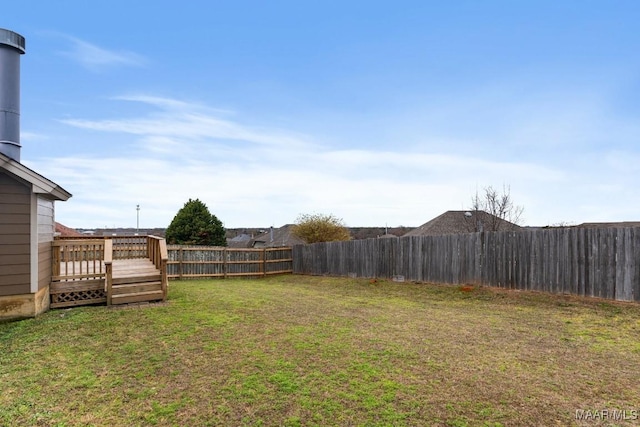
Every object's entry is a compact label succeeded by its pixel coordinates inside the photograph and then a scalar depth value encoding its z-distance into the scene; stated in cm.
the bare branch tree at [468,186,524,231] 2312
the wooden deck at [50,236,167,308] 777
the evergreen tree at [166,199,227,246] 2570
